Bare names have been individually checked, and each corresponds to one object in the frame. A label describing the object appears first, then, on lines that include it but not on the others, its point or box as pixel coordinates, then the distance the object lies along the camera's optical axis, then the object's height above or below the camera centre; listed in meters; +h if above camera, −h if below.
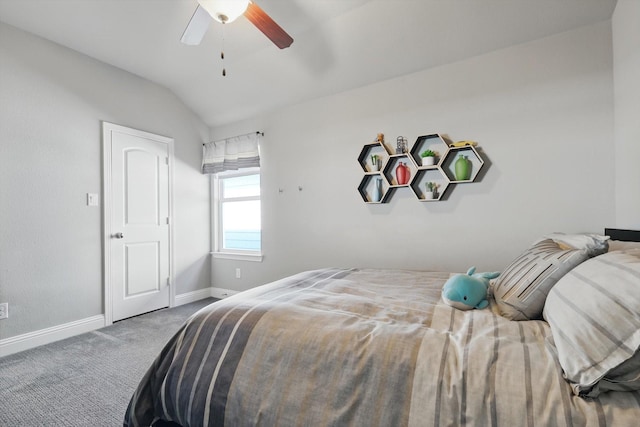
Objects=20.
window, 3.96 -0.01
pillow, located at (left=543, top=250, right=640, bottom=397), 0.75 -0.32
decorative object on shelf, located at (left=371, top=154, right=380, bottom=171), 2.99 +0.51
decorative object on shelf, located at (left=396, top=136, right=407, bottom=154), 2.86 +0.65
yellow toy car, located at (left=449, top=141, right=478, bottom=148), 2.53 +0.57
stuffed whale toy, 1.37 -0.37
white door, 3.15 -0.07
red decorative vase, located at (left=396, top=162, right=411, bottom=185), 2.84 +0.36
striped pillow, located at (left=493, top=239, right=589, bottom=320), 1.19 -0.30
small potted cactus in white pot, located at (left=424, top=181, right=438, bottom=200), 2.71 +0.20
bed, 0.78 -0.47
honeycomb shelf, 2.60 +0.40
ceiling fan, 1.78 +1.23
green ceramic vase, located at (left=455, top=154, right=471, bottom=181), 2.54 +0.37
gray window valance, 3.80 +0.79
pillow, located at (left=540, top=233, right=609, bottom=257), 1.16 -0.14
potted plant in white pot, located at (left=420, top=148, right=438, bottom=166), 2.67 +0.48
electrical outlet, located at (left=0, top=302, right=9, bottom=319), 2.45 -0.77
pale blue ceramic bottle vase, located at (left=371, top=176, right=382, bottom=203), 2.98 +0.22
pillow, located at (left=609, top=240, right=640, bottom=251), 1.53 -0.18
